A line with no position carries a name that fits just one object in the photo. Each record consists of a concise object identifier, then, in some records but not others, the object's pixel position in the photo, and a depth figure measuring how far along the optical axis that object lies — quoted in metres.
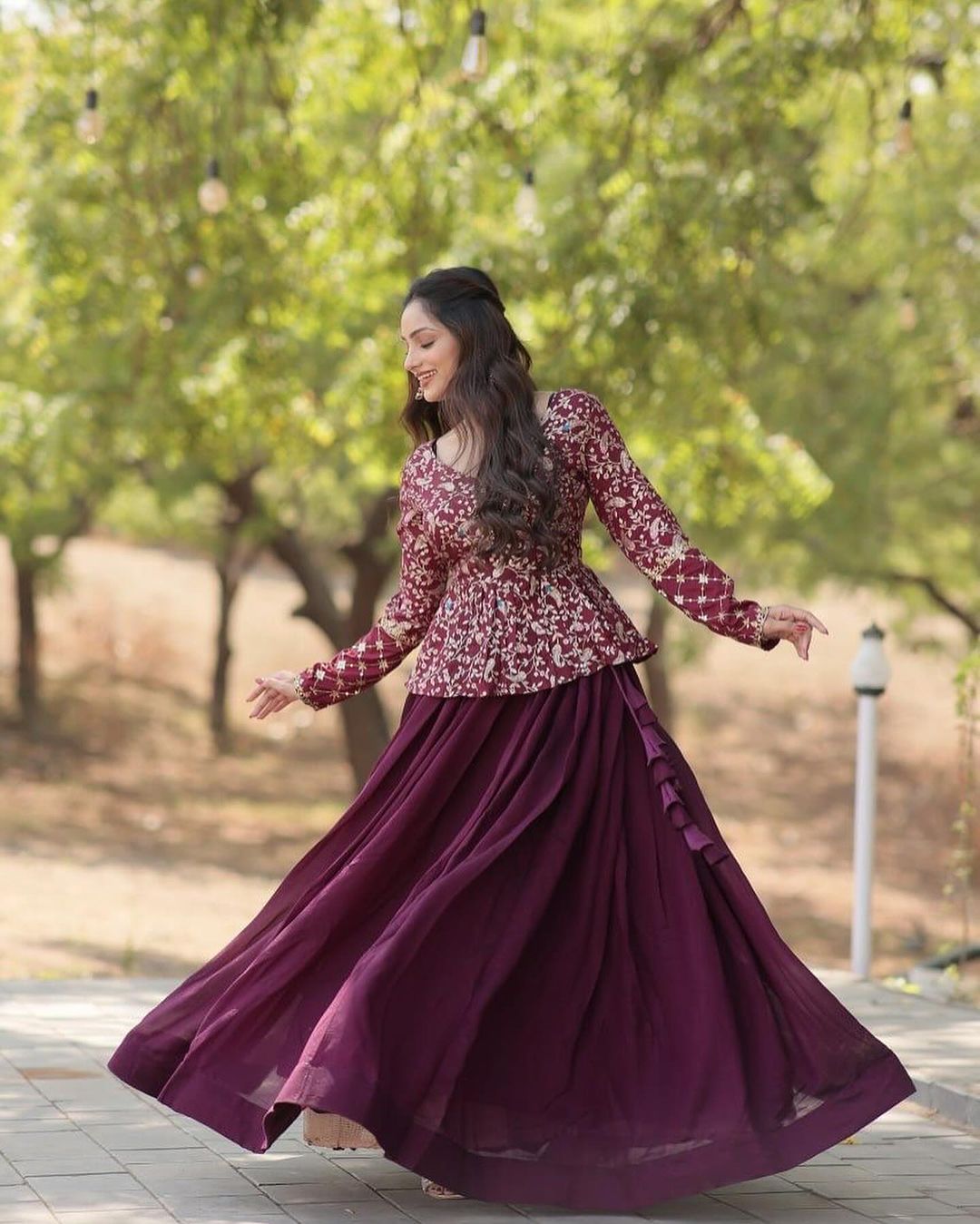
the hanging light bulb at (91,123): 16.88
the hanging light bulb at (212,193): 17.74
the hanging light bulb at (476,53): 14.09
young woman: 7.46
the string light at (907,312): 24.86
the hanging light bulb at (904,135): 16.61
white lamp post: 14.50
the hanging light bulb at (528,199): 18.73
